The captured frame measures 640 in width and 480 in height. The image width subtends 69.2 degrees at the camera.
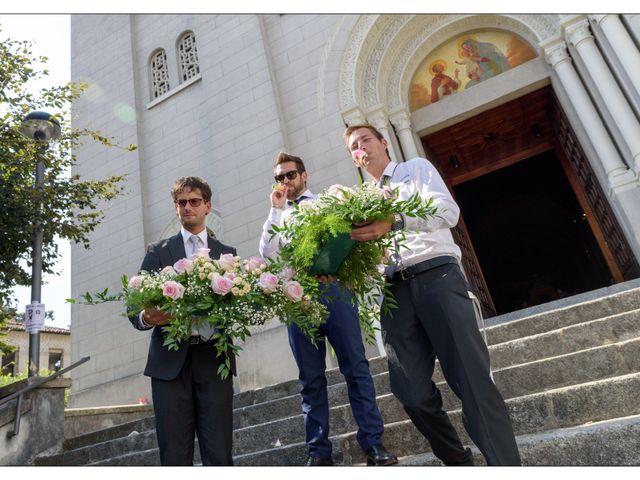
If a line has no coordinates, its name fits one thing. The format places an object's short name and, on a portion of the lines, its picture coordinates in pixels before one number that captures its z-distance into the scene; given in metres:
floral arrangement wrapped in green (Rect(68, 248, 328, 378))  1.89
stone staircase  2.33
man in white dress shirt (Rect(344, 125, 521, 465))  1.98
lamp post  4.70
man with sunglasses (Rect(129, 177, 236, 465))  2.19
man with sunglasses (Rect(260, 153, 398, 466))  2.84
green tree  5.55
